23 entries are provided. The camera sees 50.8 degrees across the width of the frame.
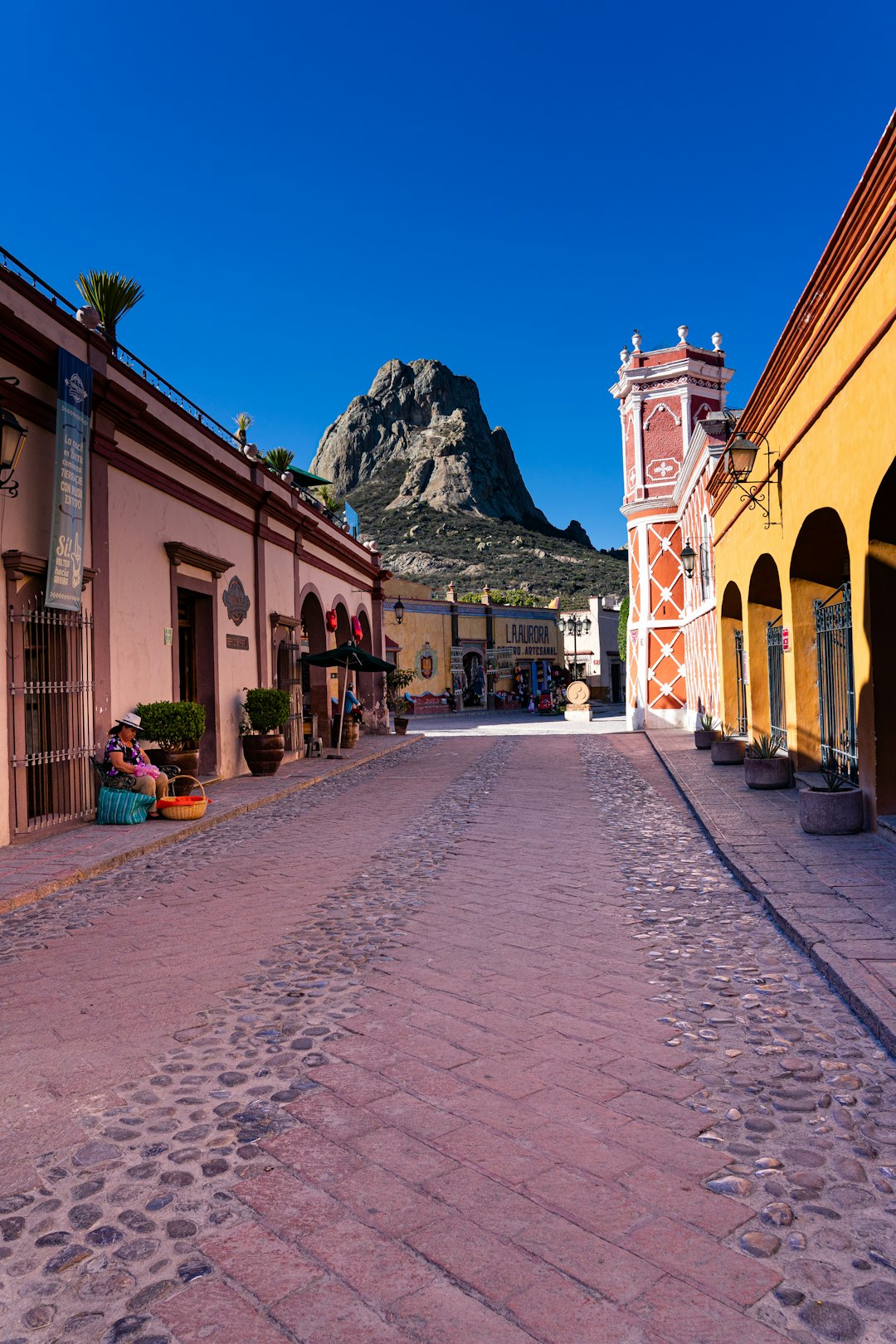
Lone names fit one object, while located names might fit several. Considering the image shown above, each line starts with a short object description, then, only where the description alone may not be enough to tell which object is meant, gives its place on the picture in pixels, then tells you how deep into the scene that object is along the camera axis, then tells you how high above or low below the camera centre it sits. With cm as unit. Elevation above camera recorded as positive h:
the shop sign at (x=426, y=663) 4300 +133
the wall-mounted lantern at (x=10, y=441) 812 +231
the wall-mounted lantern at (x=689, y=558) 2005 +273
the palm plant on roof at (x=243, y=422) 2180 +674
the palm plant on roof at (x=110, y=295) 1259 +544
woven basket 1007 -118
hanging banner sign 936 +219
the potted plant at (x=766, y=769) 1055 -98
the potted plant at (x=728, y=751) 1395 -100
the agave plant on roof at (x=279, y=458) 2308 +586
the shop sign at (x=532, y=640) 4781 +256
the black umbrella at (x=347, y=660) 1897 +70
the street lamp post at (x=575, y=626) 4827 +326
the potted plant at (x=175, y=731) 1130 -39
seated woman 1013 -66
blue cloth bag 994 -114
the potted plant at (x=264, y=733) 1505 -59
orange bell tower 2366 +506
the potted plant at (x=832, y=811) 752 -105
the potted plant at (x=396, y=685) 2858 +21
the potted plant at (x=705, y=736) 1680 -93
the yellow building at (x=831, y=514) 680 +158
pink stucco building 911 +166
